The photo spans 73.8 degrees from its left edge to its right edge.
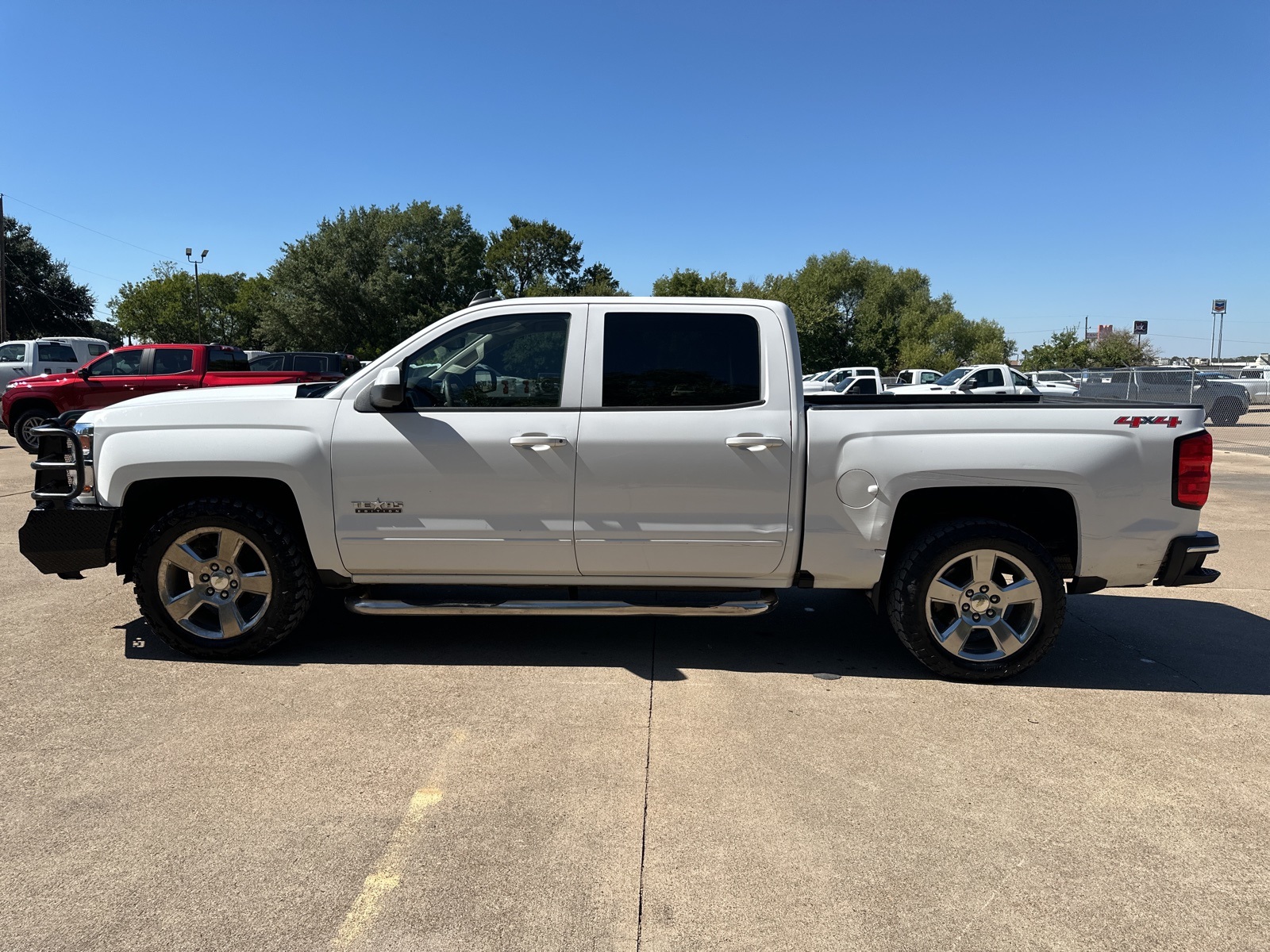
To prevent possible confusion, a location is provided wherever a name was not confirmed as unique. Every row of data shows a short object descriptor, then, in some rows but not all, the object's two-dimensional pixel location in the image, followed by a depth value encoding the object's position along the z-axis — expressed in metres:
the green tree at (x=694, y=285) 70.25
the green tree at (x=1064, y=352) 67.44
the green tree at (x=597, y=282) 76.63
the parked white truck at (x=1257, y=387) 40.53
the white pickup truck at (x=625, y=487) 4.23
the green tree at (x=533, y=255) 83.19
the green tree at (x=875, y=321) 59.66
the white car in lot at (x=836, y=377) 34.19
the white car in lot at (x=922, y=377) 33.44
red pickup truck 14.79
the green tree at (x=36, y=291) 49.41
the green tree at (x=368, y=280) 53.16
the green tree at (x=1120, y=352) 72.31
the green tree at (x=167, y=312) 75.50
